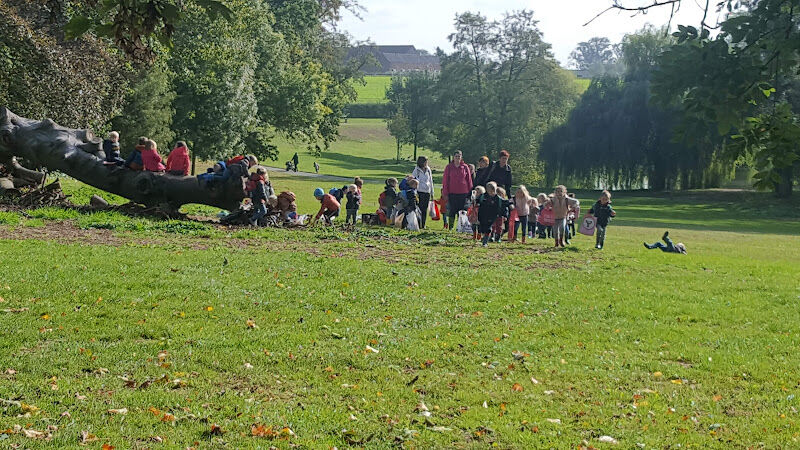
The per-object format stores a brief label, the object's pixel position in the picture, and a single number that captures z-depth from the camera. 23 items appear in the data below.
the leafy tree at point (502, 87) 67.88
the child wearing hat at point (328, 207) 21.44
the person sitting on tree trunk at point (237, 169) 19.31
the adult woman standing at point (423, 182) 21.80
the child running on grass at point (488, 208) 18.78
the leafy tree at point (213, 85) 40.41
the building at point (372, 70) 184.80
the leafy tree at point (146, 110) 36.41
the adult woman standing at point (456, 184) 21.55
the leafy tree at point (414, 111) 94.44
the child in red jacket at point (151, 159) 20.75
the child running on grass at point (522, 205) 20.86
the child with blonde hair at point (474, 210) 19.95
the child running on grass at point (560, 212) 20.41
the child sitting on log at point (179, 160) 20.56
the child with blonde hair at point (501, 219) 19.80
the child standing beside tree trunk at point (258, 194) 19.94
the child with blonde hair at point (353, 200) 21.86
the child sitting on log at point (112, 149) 20.73
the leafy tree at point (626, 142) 55.16
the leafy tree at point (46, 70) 27.86
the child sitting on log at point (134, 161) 20.53
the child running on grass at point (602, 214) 19.95
